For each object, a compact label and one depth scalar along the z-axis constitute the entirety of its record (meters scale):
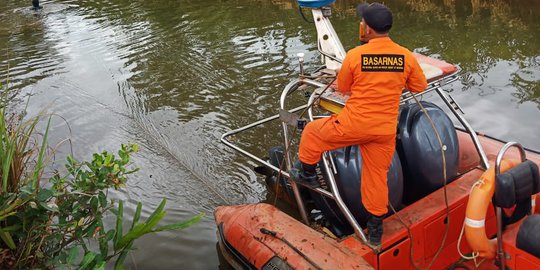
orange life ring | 3.04
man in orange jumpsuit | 3.11
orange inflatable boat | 3.04
